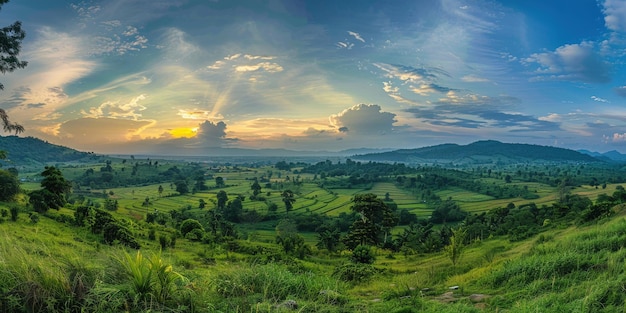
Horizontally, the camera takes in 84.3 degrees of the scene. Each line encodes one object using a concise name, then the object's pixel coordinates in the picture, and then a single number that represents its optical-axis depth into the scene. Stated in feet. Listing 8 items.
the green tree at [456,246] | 56.08
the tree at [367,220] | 146.00
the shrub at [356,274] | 48.06
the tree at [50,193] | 97.25
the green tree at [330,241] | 160.99
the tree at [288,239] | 113.50
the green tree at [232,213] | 279.61
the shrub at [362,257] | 94.73
